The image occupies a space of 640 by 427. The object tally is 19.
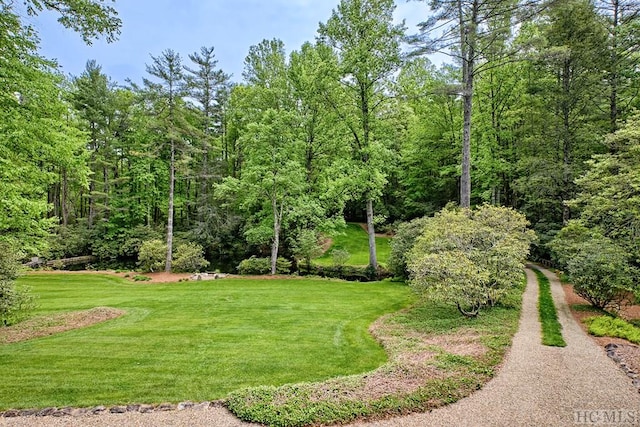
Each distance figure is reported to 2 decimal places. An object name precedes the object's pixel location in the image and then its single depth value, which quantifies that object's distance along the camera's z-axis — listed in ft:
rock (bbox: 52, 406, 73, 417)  16.15
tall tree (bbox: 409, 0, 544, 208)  42.06
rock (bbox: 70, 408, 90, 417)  16.21
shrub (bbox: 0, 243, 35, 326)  26.48
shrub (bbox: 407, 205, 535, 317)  28.45
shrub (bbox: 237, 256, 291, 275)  61.72
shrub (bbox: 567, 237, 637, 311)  30.22
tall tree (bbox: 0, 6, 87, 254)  20.66
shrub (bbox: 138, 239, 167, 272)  65.92
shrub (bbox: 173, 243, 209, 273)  64.23
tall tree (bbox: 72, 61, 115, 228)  86.90
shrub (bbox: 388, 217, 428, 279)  52.11
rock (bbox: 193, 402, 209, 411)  16.70
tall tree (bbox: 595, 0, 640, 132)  49.32
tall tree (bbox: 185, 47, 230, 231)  87.01
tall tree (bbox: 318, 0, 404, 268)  57.26
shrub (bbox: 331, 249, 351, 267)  63.26
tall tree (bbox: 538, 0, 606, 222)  52.39
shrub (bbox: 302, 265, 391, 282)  60.90
